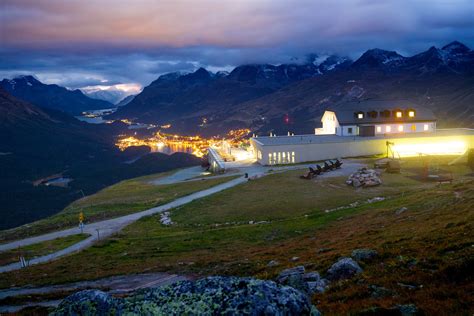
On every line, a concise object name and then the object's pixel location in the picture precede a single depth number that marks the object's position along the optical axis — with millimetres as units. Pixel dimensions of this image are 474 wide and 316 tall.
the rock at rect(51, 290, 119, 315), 8727
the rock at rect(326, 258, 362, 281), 18016
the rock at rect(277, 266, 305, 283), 17812
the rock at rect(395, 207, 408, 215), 35681
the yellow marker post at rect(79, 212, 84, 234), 48553
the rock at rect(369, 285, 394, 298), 13523
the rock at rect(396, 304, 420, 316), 10741
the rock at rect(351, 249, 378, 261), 19812
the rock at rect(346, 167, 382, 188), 56116
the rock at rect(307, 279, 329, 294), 15930
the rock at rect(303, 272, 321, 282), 17766
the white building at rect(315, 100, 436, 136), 97625
